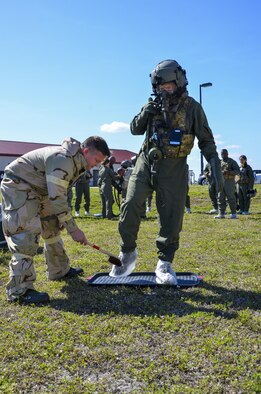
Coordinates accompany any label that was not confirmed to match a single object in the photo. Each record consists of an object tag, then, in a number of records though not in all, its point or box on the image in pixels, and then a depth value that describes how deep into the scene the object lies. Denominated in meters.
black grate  4.45
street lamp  24.06
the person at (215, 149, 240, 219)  13.18
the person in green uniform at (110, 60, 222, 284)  4.39
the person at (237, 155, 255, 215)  14.80
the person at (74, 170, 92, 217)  14.53
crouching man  3.96
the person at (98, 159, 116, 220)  13.42
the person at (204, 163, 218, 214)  14.34
